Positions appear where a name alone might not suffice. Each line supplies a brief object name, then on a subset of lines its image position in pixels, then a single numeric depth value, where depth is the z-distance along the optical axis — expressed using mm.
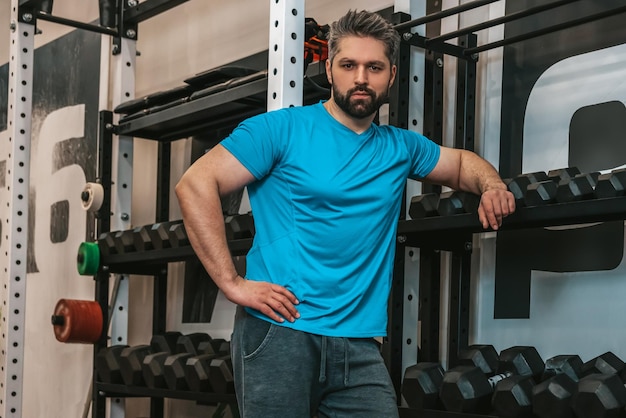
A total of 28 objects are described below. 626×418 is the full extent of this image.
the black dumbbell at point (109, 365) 3578
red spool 3678
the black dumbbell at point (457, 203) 2377
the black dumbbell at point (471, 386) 2332
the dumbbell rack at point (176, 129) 2496
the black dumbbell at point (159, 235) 3387
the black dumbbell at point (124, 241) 3584
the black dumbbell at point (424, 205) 2486
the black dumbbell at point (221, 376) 3031
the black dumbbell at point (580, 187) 2143
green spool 3719
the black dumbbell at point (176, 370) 3230
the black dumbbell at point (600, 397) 2041
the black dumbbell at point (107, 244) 3709
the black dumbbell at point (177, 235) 3291
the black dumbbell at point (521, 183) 2266
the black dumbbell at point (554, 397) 2148
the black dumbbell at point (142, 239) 3478
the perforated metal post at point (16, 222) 3775
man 1995
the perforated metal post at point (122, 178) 3914
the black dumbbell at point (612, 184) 2074
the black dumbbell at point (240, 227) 3033
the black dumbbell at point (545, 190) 2213
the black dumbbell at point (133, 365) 3463
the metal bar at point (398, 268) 2670
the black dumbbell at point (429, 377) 2445
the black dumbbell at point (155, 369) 3354
